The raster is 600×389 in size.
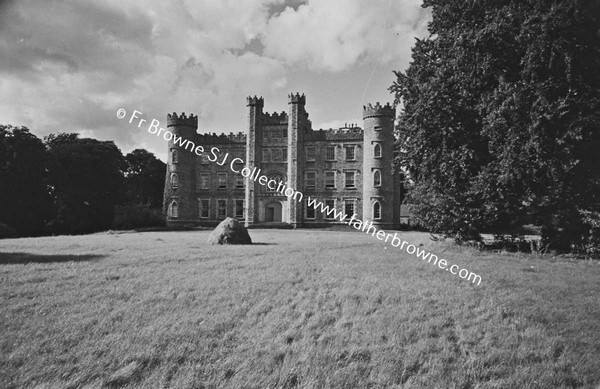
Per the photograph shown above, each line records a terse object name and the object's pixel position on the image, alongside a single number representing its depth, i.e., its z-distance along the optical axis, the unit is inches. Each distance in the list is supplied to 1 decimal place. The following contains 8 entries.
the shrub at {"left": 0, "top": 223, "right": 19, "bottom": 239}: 1075.3
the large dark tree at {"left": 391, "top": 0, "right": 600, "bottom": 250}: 516.7
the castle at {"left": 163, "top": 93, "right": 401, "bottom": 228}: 1681.8
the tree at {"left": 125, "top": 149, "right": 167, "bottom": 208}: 2755.9
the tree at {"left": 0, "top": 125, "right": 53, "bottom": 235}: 1403.8
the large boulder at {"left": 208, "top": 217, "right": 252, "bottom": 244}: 703.1
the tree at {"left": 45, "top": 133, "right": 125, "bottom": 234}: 1563.7
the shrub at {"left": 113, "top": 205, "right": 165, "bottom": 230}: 1560.0
